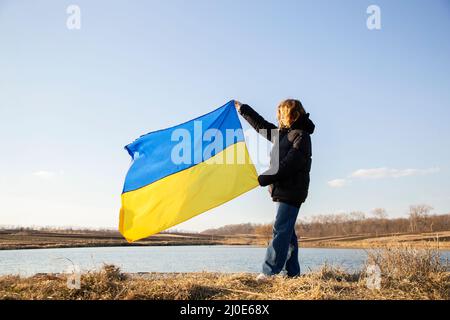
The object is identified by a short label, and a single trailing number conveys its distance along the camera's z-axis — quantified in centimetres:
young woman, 556
